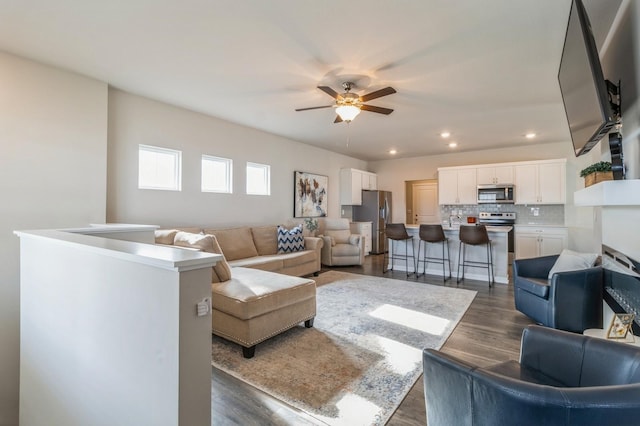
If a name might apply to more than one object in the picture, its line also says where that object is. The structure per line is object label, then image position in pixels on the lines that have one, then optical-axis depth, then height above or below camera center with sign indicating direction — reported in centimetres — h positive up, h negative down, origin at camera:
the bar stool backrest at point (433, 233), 520 -29
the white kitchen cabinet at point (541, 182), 606 +70
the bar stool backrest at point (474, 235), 475 -29
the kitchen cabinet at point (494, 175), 654 +92
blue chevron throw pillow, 525 -39
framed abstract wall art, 630 +50
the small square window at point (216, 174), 473 +71
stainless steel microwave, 642 +49
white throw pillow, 290 -45
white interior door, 822 +38
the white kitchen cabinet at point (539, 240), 584 -49
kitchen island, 500 -65
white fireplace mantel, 156 +13
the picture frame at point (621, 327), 161 -60
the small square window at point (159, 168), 397 +68
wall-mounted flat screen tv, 149 +74
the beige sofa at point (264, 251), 444 -56
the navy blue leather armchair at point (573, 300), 270 -77
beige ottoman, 255 -81
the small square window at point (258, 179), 547 +72
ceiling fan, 309 +124
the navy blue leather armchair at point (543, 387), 85 -59
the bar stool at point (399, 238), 556 -40
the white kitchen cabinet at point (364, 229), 745 -30
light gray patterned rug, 197 -117
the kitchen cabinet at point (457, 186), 693 +72
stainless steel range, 644 -8
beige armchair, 614 -65
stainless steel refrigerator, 768 +8
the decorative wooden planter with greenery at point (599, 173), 200 +30
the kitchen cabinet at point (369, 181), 802 +98
